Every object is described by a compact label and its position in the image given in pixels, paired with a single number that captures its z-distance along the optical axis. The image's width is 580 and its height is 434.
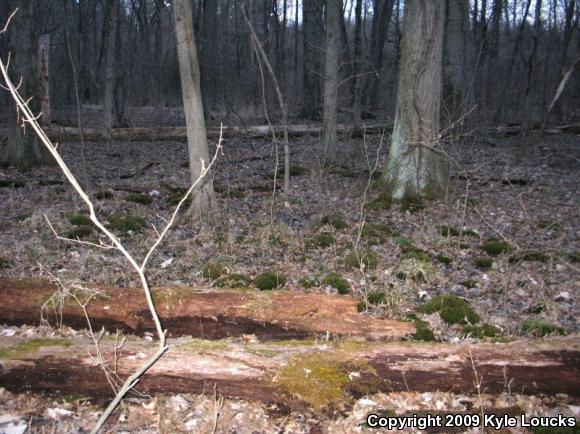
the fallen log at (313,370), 3.61
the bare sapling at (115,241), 2.51
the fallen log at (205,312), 4.50
